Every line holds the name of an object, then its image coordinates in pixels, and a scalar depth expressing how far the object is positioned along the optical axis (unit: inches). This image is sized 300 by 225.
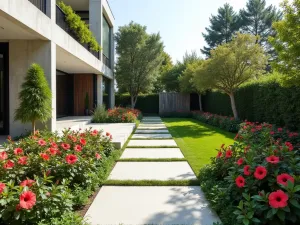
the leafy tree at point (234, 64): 454.9
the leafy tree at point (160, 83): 979.8
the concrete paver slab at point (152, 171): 169.9
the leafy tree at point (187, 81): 745.8
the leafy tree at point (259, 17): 1176.2
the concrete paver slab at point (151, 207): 108.7
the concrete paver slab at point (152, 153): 232.9
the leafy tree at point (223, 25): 1253.1
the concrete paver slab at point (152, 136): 358.9
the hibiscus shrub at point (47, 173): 88.7
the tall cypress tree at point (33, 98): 252.1
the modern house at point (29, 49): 228.4
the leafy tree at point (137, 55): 746.8
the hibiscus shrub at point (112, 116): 502.4
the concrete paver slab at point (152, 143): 294.0
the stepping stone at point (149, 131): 416.2
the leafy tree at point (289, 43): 218.4
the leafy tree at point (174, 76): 901.8
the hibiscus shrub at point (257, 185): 86.3
